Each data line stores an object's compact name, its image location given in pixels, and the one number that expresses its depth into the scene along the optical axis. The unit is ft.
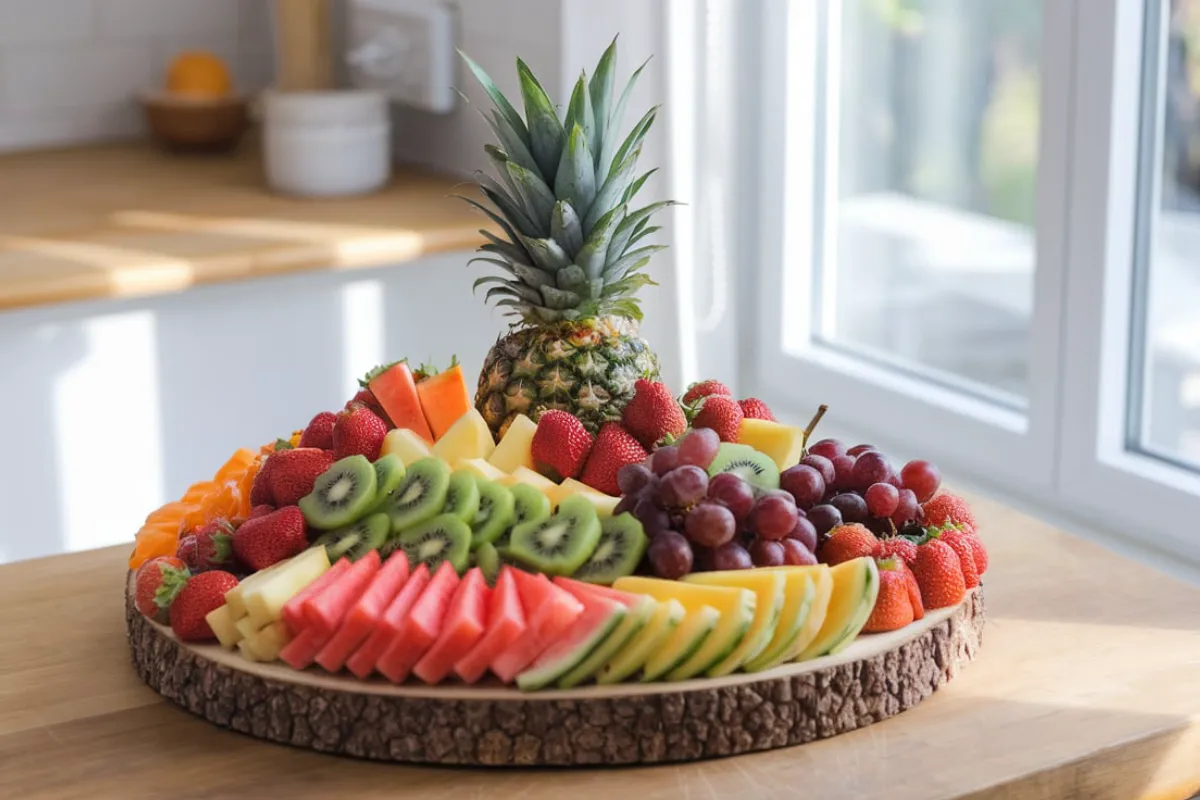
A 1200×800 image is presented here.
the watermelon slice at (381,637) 4.71
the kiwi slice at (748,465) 5.15
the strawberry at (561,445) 5.23
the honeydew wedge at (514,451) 5.29
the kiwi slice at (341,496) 4.99
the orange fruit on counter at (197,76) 8.64
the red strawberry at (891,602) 4.87
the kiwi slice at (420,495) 4.96
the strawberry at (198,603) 4.88
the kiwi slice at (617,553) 4.88
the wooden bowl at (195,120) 8.65
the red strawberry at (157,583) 4.94
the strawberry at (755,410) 5.50
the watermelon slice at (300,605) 4.76
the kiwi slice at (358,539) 4.96
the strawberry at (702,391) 5.51
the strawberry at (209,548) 5.00
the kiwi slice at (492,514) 4.95
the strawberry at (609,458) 5.21
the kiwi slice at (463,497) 4.95
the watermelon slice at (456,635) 4.69
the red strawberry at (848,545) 4.97
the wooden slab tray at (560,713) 4.69
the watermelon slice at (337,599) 4.73
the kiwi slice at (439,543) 4.90
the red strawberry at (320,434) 5.38
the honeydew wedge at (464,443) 5.30
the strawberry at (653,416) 5.29
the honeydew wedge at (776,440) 5.32
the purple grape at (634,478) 4.99
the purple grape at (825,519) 5.05
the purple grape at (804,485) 5.09
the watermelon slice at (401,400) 5.47
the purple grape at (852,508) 5.12
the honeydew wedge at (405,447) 5.24
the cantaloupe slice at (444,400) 5.49
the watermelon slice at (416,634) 4.70
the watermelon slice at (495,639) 4.69
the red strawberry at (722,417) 5.32
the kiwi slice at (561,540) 4.88
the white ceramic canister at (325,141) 7.81
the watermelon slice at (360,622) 4.72
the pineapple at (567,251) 5.37
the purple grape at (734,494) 4.91
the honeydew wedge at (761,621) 4.72
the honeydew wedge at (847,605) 4.78
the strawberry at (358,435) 5.24
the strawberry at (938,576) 4.96
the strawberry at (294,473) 5.12
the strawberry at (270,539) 4.97
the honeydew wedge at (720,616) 4.70
